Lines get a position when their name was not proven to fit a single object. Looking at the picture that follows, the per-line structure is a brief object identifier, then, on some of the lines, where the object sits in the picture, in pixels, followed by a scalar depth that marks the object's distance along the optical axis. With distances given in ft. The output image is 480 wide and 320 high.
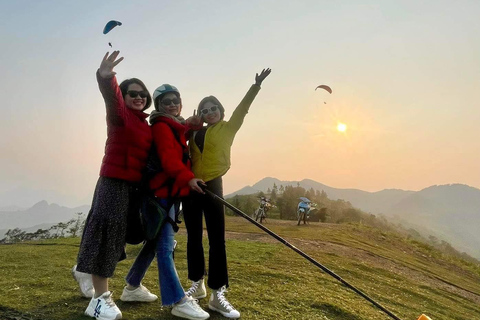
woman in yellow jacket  11.95
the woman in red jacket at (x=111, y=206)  10.29
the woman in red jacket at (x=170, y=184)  10.68
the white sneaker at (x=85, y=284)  12.16
